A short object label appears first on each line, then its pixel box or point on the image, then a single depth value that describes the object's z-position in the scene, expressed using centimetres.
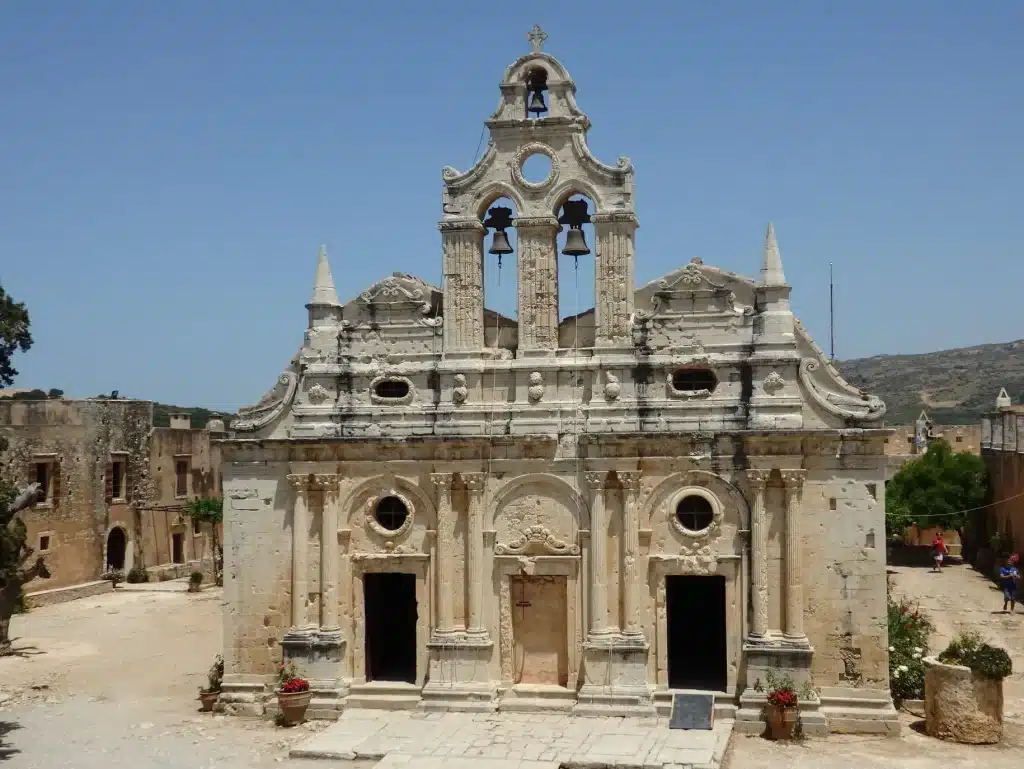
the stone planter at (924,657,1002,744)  1678
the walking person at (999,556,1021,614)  2772
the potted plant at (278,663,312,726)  1839
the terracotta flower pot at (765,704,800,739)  1691
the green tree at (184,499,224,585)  4056
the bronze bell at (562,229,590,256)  1944
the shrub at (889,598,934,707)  1875
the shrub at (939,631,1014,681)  1672
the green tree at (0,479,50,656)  1702
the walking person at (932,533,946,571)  3647
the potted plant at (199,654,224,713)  1980
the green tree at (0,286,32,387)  4612
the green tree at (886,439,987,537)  3903
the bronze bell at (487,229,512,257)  1977
